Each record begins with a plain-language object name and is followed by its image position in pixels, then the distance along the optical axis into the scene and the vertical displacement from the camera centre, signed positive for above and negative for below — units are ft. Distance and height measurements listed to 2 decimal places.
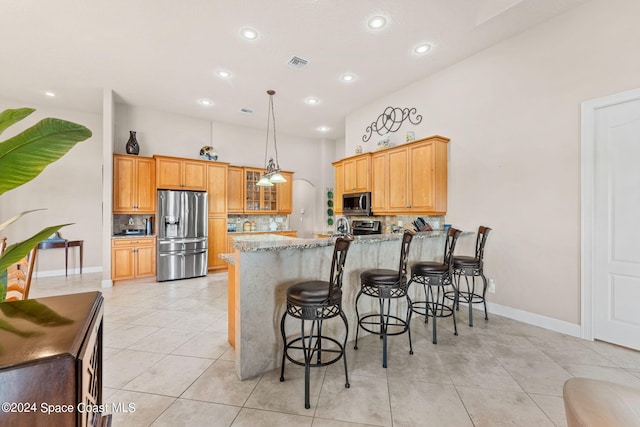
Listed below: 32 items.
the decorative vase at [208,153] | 18.88 +4.15
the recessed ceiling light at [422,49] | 11.34 +6.95
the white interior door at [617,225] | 8.17 -0.36
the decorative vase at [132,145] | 16.67 +4.16
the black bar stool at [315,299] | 5.99 -1.91
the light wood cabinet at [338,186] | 18.25 +1.81
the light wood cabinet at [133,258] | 15.56 -2.62
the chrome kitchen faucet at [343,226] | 16.62 -0.81
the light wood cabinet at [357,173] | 16.12 +2.46
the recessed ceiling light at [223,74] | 13.25 +6.86
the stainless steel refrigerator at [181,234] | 16.37 -1.30
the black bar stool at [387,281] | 7.41 -1.86
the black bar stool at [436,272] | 8.80 -1.90
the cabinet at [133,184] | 16.22 +1.75
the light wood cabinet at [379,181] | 14.93 +1.78
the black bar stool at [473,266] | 10.15 -1.98
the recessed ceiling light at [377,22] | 9.77 +6.94
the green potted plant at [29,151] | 2.26 +0.53
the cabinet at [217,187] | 18.58 +1.78
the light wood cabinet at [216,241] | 18.66 -1.88
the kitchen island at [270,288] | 6.77 -2.01
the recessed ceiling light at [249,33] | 10.35 +6.90
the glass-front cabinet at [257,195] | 21.00 +1.45
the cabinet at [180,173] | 16.76 +2.52
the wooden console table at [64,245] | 16.60 -1.95
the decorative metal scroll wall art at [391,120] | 14.52 +5.30
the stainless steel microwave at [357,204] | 16.06 +0.60
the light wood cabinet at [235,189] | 20.16 +1.78
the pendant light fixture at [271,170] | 13.61 +2.14
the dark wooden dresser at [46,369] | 1.68 -1.01
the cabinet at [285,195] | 22.22 +1.49
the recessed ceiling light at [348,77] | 13.69 +6.90
